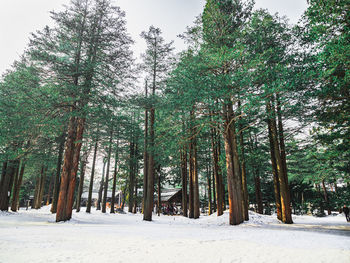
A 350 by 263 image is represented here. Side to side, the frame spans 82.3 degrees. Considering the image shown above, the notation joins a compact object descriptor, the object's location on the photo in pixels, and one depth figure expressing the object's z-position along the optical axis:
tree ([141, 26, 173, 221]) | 15.86
